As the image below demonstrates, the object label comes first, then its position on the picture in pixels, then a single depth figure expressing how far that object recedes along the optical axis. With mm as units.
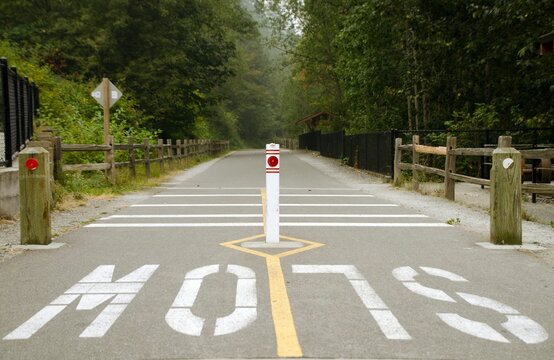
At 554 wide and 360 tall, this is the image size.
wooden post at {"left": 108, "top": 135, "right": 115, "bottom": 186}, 14798
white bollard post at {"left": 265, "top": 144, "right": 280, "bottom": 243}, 7020
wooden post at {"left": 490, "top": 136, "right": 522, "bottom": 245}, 7211
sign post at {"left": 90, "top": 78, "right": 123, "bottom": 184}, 15133
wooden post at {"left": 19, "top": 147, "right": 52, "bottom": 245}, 7059
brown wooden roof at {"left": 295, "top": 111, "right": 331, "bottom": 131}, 55031
